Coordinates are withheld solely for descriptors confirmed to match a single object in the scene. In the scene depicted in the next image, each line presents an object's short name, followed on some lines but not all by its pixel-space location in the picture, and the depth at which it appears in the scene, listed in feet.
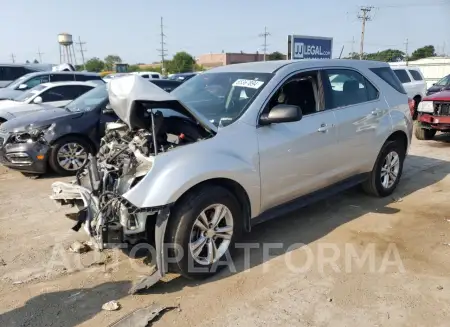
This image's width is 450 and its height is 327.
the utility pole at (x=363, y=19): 162.61
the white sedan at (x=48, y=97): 29.73
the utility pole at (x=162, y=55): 229.37
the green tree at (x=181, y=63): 243.46
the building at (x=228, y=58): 267.51
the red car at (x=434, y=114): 30.27
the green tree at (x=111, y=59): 323.78
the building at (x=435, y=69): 123.13
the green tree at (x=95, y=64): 286.25
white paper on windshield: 12.80
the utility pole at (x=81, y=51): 277.72
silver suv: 10.32
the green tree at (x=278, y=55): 188.65
